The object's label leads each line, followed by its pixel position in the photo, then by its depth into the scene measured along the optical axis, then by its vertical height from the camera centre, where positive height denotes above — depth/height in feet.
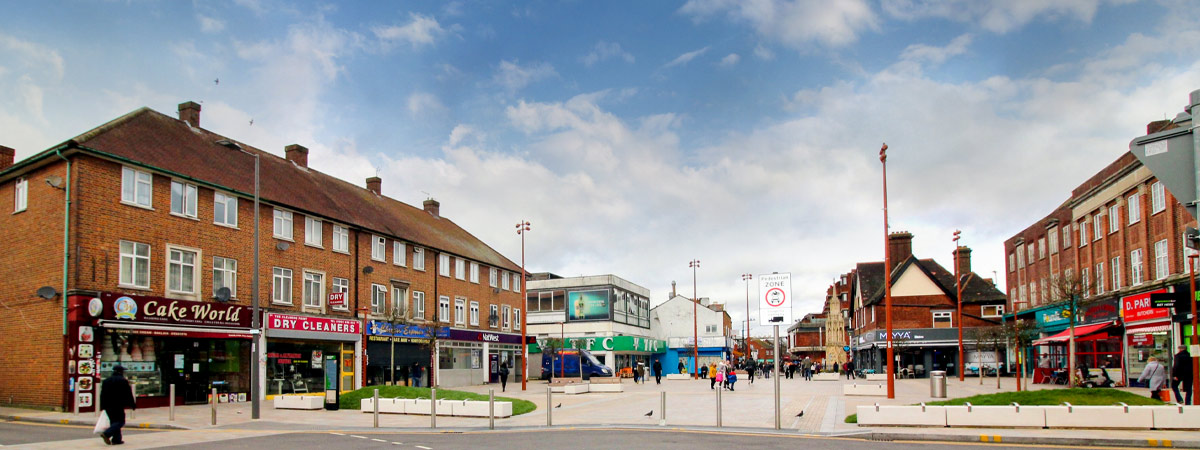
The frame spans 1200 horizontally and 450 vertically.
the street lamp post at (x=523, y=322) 133.39 -2.32
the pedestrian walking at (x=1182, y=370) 59.98 -4.99
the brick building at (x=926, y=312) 191.11 -2.16
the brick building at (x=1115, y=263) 100.78 +5.11
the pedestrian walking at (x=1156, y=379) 67.15 -6.17
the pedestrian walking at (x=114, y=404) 49.16 -5.15
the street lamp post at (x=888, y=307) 83.61 -0.37
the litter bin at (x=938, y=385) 84.17 -8.05
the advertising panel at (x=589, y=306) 223.92 +0.36
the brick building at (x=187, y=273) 79.77 +4.40
